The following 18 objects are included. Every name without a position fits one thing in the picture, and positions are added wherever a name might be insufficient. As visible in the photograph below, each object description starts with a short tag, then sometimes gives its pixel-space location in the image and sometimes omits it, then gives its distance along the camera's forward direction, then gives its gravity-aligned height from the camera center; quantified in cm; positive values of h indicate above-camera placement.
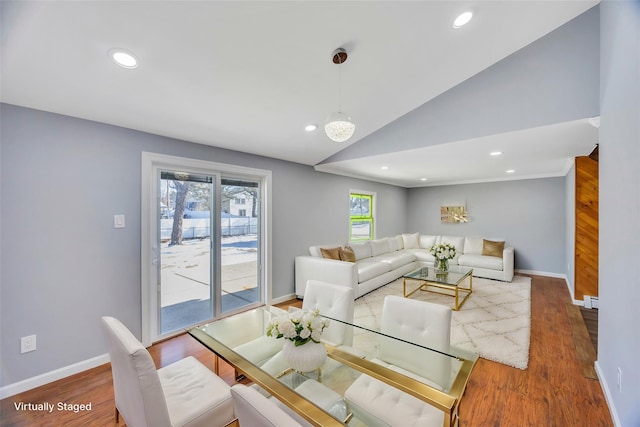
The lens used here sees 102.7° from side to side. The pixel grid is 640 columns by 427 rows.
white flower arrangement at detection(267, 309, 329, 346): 138 -64
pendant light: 203 +69
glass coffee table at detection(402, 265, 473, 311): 376 -105
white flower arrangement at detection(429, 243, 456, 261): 432 -69
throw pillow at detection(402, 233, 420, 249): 671 -78
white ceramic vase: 140 -80
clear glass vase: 435 -93
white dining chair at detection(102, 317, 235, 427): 110 -99
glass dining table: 118 -88
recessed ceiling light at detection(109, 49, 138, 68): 166 +103
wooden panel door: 362 -20
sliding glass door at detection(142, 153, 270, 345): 276 -40
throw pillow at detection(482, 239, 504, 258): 547 -79
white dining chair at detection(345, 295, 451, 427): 120 -92
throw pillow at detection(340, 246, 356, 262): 445 -77
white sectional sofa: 387 -95
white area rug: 259 -138
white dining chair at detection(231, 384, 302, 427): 66 -55
